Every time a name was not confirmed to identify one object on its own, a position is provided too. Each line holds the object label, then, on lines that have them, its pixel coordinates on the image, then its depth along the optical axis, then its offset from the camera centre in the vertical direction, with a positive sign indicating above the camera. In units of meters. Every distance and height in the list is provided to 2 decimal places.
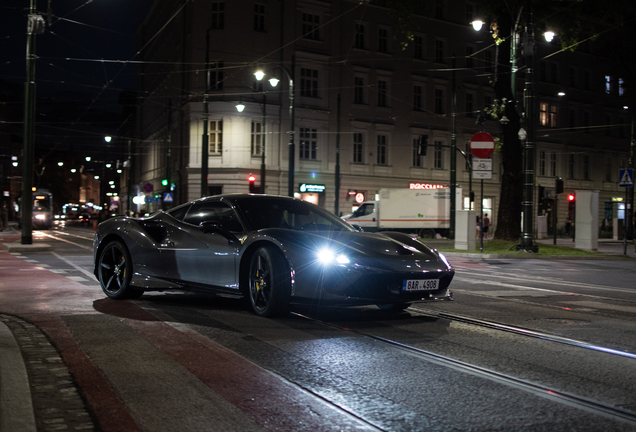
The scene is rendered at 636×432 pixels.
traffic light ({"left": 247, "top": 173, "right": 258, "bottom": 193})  37.45 +1.84
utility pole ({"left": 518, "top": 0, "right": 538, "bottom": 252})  21.72 +2.41
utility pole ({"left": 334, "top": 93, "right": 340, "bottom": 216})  44.92 +2.98
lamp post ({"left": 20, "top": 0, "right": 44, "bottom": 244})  20.14 +2.58
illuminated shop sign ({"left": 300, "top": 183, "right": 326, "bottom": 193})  45.58 +1.81
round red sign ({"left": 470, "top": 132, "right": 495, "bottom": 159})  21.42 +2.26
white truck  39.34 +0.26
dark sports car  6.69 -0.47
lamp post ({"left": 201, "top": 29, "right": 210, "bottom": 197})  35.32 +2.93
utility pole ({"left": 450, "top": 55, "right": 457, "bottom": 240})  35.84 +2.23
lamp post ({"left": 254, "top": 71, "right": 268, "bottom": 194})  41.59 +4.58
